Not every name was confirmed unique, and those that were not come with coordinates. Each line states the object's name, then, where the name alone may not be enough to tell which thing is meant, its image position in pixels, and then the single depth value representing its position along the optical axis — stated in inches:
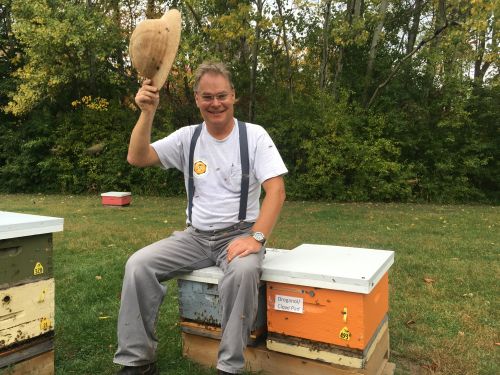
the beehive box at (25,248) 89.3
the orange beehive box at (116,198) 402.9
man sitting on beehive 95.1
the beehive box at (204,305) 101.9
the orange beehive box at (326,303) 89.4
